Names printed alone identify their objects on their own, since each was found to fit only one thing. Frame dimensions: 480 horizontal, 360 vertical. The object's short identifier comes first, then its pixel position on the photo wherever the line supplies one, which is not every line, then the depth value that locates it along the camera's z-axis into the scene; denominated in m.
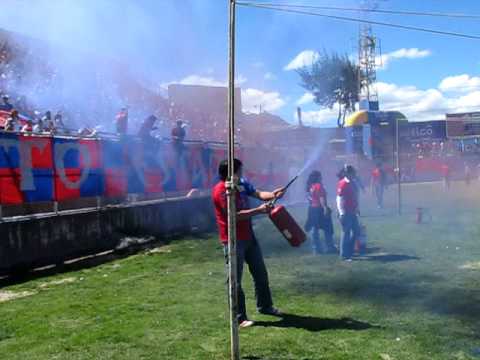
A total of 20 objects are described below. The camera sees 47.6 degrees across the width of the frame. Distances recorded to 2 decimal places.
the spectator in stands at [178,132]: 15.57
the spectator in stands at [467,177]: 27.69
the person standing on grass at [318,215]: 10.60
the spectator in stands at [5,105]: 13.44
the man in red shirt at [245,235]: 5.72
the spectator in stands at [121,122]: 13.42
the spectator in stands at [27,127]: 11.53
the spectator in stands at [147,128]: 13.85
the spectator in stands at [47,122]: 11.74
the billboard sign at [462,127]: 36.72
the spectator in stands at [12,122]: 11.01
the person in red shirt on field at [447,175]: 27.81
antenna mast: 37.41
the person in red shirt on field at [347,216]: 9.83
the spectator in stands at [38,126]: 12.40
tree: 27.65
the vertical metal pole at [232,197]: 4.07
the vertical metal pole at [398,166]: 15.33
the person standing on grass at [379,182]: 19.84
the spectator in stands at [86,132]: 11.82
